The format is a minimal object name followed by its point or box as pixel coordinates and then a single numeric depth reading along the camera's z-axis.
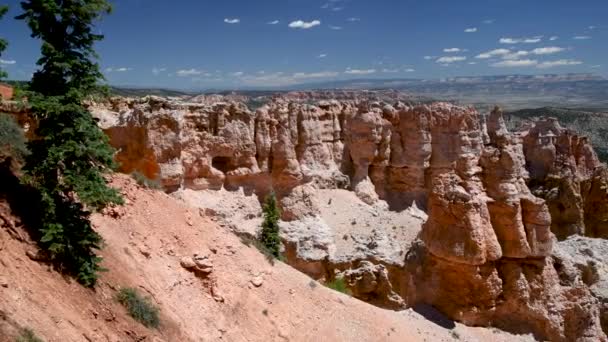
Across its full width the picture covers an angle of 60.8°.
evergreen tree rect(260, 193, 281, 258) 26.45
